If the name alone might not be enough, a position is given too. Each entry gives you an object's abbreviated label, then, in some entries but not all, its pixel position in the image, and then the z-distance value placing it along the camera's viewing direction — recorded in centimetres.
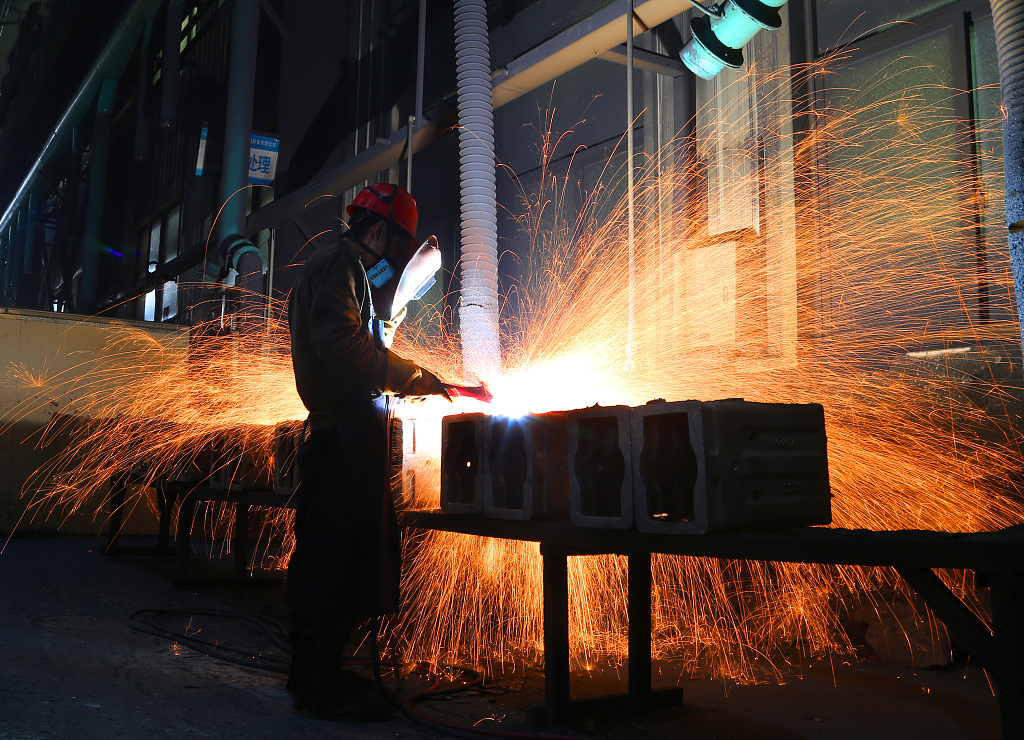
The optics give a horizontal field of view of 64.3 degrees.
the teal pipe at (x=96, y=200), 1330
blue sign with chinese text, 858
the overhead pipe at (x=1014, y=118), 246
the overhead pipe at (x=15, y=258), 1847
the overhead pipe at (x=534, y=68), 448
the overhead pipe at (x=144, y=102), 1129
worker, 259
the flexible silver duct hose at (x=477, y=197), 499
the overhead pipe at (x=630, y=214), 417
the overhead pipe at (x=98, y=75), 1148
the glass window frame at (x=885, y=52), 382
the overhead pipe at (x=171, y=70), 959
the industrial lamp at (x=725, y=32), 374
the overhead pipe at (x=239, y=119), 806
